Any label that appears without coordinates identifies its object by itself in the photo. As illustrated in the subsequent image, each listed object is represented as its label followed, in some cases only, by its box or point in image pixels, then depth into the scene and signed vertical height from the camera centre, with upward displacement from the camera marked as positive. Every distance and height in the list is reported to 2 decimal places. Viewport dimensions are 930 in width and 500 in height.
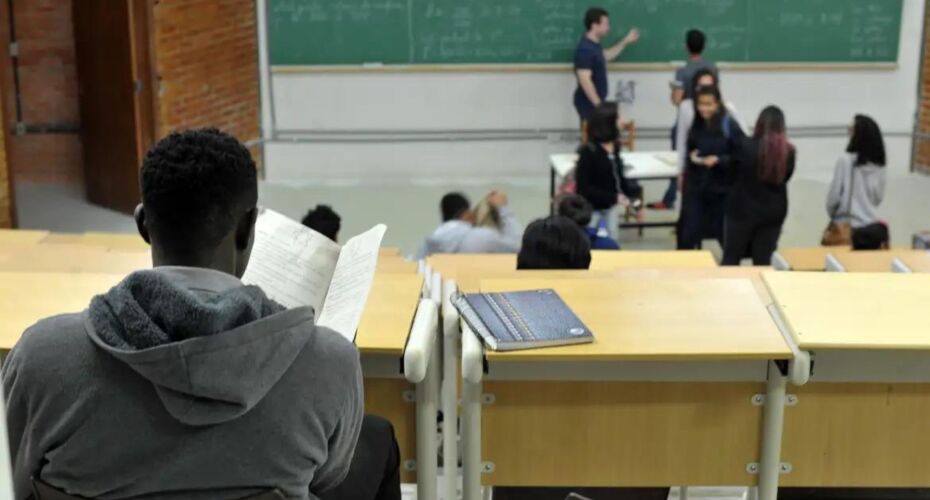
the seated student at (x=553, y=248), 3.92 -0.80
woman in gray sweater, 5.96 -0.84
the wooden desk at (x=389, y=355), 2.45 -0.74
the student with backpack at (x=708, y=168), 6.30 -0.84
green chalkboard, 8.68 -0.11
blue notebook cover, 2.46 -0.68
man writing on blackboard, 8.28 -0.37
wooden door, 7.32 -0.50
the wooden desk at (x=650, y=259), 4.61 -1.00
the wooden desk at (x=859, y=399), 2.60 -0.88
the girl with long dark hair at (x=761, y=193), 5.82 -0.91
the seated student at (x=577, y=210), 5.28 -0.90
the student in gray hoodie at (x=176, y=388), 1.60 -0.53
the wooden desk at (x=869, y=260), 4.38 -0.96
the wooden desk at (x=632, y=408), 2.60 -0.91
